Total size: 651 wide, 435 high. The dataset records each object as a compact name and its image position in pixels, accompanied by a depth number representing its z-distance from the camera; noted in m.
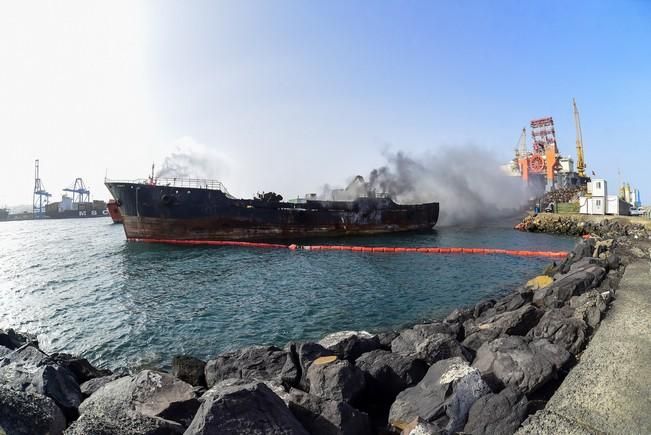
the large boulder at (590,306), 7.64
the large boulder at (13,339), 9.00
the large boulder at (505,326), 7.77
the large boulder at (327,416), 4.36
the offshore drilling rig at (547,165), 70.50
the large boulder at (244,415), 3.68
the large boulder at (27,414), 4.23
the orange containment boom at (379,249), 23.67
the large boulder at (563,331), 6.70
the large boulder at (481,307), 10.92
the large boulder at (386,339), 8.23
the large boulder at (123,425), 3.94
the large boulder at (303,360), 5.98
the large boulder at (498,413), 4.41
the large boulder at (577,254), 15.32
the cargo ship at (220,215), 29.45
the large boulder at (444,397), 4.75
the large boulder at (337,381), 5.33
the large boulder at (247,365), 6.62
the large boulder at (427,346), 6.52
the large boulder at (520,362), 5.48
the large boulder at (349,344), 7.13
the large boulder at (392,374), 5.93
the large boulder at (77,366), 6.95
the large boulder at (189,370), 6.83
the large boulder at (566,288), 9.94
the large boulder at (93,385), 6.17
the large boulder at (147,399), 4.70
